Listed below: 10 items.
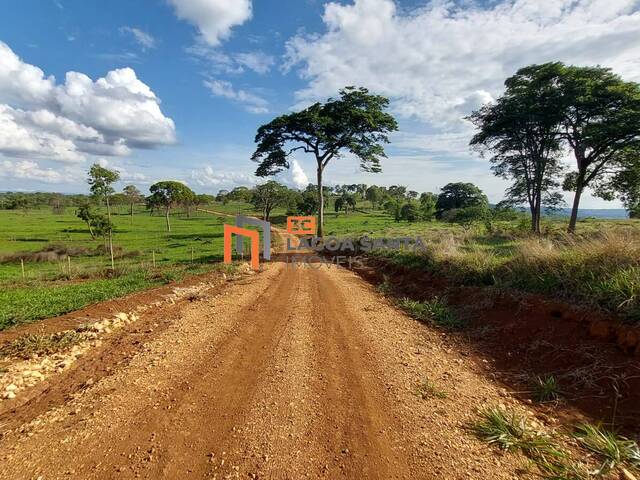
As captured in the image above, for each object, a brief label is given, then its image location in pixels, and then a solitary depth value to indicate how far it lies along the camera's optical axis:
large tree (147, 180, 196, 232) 47.53
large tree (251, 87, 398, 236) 20.84
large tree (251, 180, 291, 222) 47.14
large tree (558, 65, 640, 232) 15.54
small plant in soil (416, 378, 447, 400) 3.87
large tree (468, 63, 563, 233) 18.22
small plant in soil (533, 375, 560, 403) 3.90
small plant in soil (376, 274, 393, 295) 9.94
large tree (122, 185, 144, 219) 70.52
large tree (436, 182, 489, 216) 61.73
